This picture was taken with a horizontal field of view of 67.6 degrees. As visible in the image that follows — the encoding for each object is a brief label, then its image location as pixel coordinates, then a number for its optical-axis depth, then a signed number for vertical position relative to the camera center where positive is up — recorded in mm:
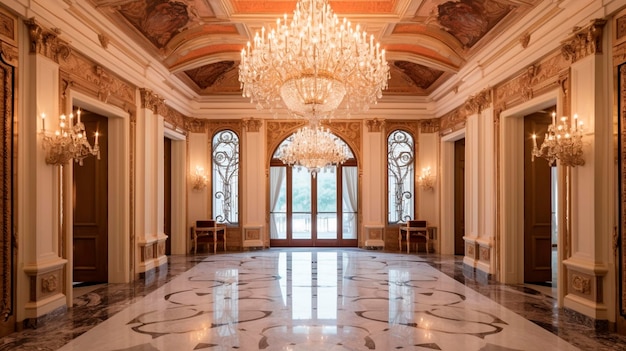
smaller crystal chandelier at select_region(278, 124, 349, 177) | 10977 +773
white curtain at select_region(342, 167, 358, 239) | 13188 -417
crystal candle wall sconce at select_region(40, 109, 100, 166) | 5480 +475
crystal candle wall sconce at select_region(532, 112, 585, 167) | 5410 +428
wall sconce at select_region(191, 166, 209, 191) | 12312 +83
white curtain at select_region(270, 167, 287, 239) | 13188 -206
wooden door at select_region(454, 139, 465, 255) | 11805 -352
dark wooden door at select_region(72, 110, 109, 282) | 7801 -539
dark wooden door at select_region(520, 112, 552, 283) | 7887 -555
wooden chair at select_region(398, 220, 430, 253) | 11945 -1311
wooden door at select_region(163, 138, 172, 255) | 11781 -293
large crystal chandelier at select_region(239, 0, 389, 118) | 5684 +1465
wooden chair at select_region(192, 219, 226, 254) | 11883 -1301
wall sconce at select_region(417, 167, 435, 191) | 12430 +21
